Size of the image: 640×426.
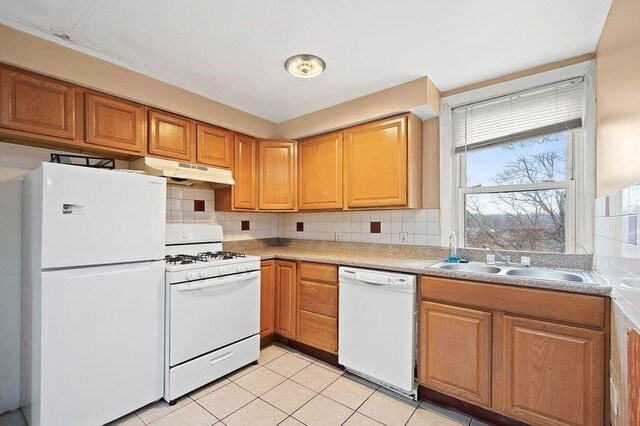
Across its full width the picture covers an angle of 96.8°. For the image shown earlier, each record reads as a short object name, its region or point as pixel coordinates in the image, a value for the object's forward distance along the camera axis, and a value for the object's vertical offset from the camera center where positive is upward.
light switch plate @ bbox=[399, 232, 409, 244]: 2.65 -0.23
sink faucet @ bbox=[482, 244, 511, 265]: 2.12 -0.32
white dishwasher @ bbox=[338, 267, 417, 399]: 1.93 -0.83
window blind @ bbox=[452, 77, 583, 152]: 1.99 +0.75
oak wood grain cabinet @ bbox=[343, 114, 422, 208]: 2.37 +0.44
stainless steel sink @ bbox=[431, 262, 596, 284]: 1.73 -0.39
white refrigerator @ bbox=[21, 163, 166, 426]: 1.47 -0.46
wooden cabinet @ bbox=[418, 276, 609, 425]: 1.41 -0.76
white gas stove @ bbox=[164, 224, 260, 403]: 1.89 -0.73
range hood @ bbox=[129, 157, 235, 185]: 2.14 +0.34
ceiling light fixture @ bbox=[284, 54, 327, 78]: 1.94 +1.04
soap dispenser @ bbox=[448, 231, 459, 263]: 2.31 -0.28
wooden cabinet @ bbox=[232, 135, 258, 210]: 2.83 +0.41
